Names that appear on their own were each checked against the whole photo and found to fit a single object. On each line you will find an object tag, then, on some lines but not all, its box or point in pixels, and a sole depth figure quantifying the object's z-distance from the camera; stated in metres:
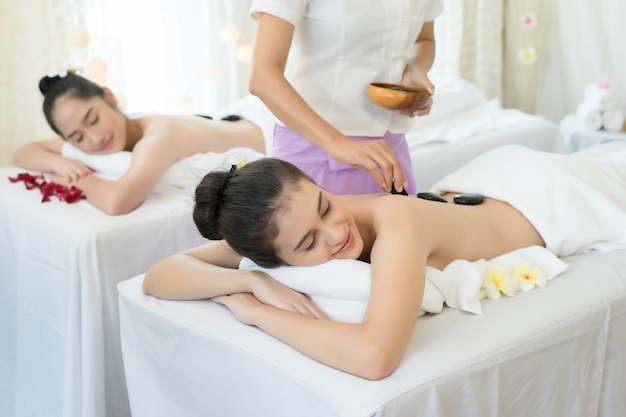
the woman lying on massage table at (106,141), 2.16
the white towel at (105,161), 2.29
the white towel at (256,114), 2.62
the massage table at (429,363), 1.17
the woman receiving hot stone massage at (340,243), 1.22
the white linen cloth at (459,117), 2.92
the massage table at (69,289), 1.90
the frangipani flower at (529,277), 1.50
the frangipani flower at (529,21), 3.83
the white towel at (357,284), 1.31
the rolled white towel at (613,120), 3.20
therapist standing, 1.52
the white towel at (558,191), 1.69
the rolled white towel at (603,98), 3.22
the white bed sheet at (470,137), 2.73
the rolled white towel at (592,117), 3.22
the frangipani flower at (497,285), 1.47
